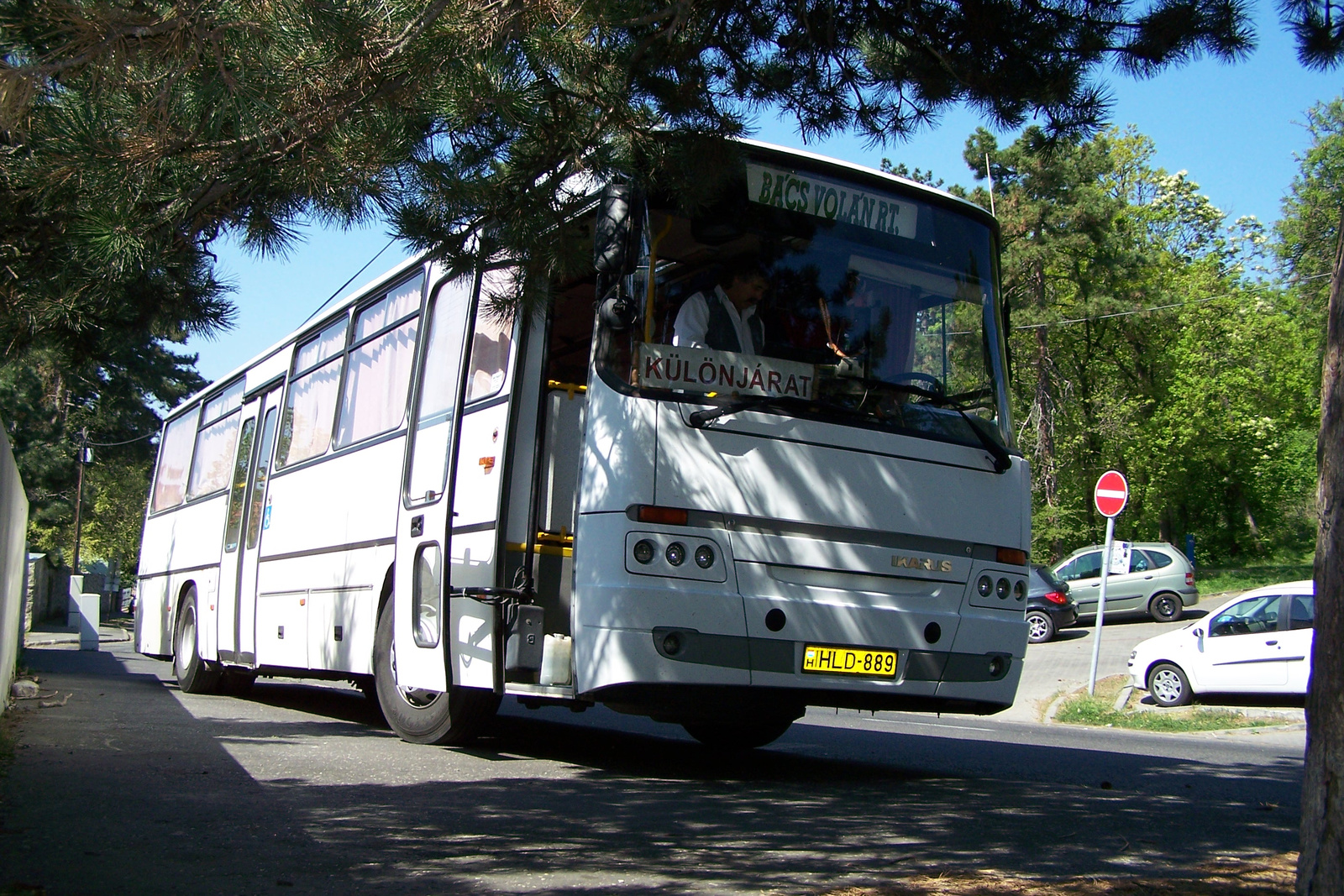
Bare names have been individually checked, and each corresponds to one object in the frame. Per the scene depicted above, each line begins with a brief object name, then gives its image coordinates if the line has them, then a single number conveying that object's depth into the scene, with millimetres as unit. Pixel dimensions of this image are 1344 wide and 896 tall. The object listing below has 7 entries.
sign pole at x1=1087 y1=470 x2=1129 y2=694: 17578
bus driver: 7086
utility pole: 49500
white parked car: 15781
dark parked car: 28047
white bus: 6867
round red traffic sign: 17688
